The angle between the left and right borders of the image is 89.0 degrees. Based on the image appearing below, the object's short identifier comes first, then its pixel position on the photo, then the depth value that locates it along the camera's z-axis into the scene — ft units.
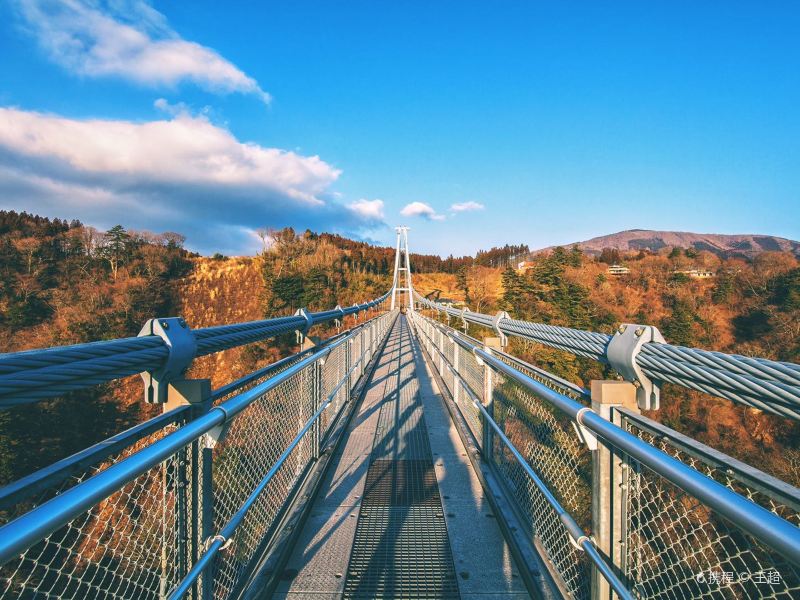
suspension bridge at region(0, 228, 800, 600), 2.97
